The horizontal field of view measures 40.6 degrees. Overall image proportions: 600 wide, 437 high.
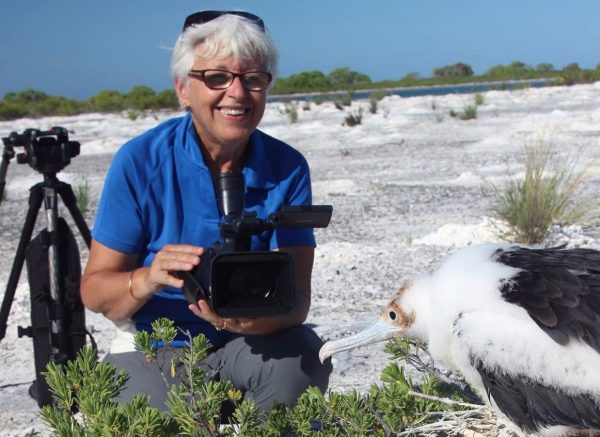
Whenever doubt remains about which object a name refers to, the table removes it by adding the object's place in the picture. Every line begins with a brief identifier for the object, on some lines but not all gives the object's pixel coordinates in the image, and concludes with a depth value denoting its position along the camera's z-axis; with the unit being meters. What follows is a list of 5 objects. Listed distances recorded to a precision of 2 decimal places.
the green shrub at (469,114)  14.36
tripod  3.00
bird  1.67
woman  2.29
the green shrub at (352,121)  14.29
